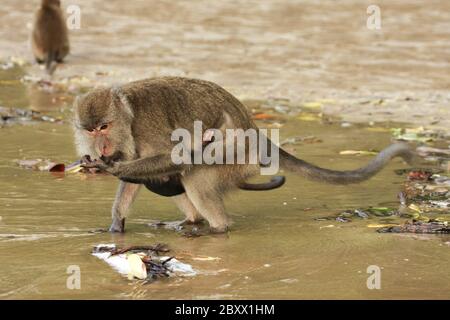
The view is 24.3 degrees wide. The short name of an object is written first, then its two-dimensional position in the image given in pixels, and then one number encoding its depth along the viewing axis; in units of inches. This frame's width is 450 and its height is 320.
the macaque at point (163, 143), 257.8
